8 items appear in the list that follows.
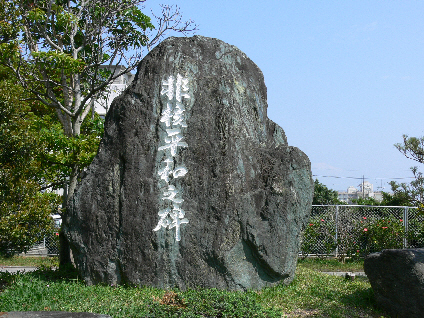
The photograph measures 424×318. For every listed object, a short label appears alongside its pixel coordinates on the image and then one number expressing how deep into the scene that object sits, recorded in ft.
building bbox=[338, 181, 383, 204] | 173.56
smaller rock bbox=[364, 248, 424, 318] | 17.71
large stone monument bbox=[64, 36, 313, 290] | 20.54
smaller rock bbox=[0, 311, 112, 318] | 13.51
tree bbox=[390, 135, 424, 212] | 22.57
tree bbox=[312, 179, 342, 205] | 67.62
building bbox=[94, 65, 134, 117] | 72.93
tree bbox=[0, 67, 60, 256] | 21.91
